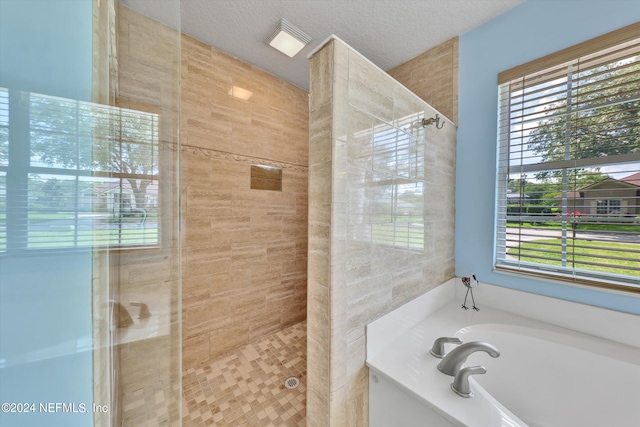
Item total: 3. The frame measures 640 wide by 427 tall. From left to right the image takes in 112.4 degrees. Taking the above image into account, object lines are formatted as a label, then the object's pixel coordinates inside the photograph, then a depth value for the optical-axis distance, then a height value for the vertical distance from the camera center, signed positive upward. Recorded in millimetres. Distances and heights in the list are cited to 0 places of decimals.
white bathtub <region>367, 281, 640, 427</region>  893 -751
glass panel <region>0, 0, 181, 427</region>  362 -14
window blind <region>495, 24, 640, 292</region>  1160 +300
